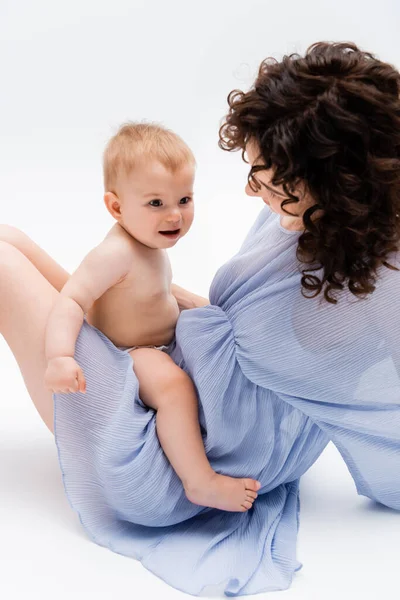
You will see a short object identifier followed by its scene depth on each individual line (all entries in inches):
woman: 63.2
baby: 68.9
